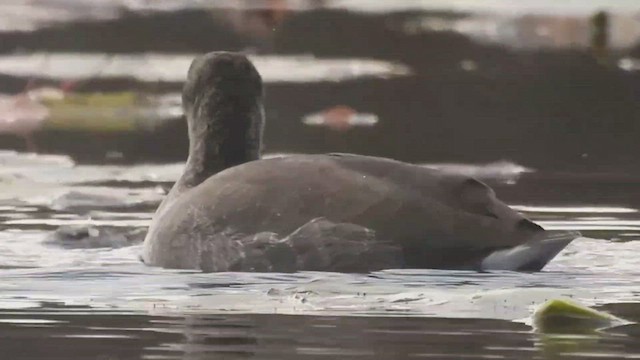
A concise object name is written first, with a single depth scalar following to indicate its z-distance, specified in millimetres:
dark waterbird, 18078
